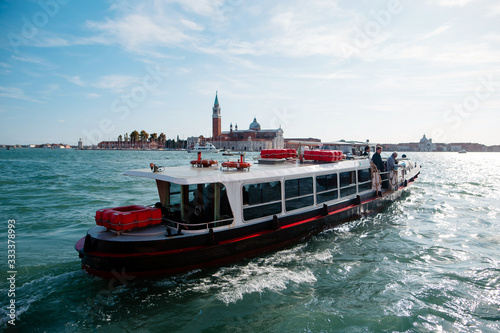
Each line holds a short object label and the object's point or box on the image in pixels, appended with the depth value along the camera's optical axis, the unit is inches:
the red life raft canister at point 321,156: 446.6
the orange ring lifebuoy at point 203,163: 352.5
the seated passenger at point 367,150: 600.6
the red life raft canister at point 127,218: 257.3
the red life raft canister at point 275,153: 437.1
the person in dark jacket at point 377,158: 545.6
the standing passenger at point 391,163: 594.5
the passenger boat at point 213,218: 251.4
